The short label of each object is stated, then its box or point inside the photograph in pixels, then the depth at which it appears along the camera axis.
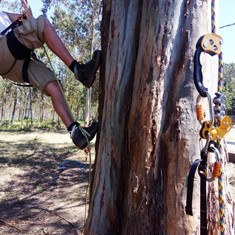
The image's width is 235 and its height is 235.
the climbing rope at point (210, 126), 1.10
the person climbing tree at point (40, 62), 2.01
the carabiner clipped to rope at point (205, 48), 1.21
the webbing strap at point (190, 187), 1.16
